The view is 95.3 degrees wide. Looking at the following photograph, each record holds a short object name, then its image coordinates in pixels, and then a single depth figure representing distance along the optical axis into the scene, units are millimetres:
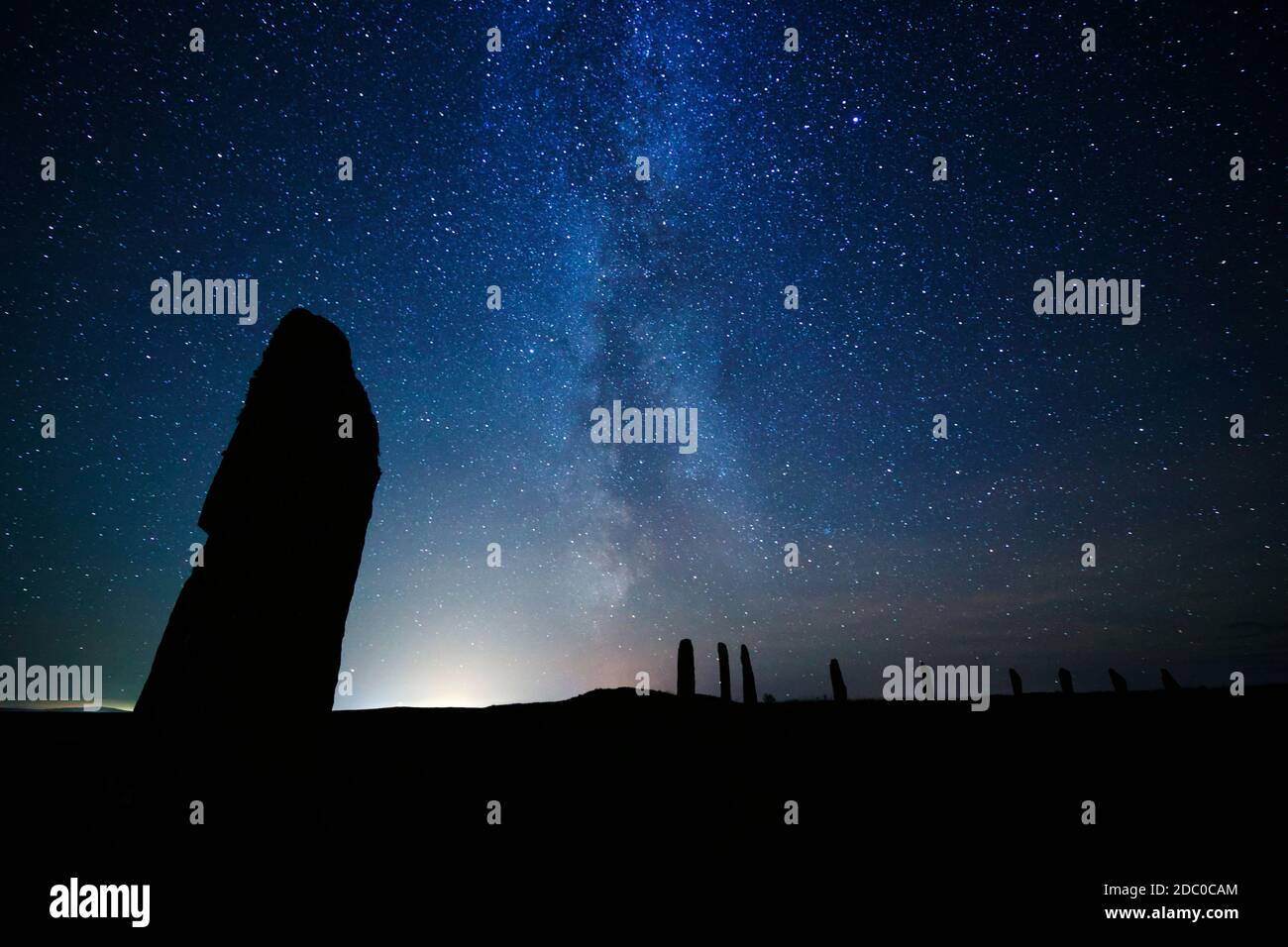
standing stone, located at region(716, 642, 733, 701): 16342
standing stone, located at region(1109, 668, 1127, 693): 18894
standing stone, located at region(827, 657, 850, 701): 17750
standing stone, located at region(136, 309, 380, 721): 6906
